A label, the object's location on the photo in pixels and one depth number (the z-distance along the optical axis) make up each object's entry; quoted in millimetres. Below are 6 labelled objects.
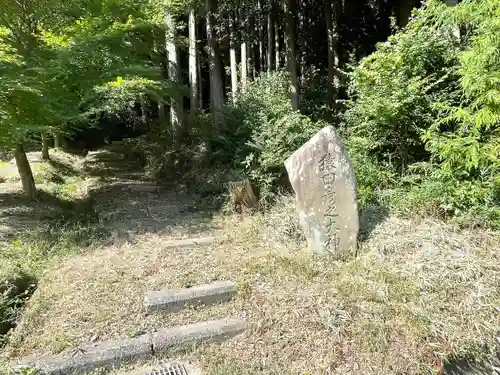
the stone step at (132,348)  2527
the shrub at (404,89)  4762
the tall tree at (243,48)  9805
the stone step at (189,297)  3098
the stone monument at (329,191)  3771
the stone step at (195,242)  4242
